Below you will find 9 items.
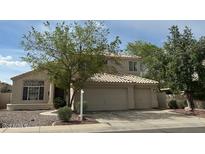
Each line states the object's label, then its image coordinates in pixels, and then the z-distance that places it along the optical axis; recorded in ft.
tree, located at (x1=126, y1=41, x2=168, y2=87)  48.08
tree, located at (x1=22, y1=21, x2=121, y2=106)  39.89
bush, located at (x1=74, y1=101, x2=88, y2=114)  41.96
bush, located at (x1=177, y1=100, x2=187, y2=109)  53.44
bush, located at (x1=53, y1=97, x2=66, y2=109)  49.89
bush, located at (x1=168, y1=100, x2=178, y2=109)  54.55
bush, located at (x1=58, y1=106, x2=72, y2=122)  31.09
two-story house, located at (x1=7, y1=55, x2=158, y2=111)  49.24
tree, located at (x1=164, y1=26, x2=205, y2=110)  42.94
